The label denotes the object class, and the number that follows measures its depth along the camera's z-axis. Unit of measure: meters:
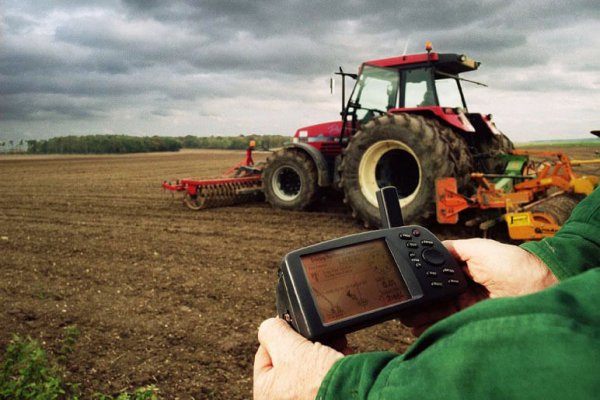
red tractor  5.17
